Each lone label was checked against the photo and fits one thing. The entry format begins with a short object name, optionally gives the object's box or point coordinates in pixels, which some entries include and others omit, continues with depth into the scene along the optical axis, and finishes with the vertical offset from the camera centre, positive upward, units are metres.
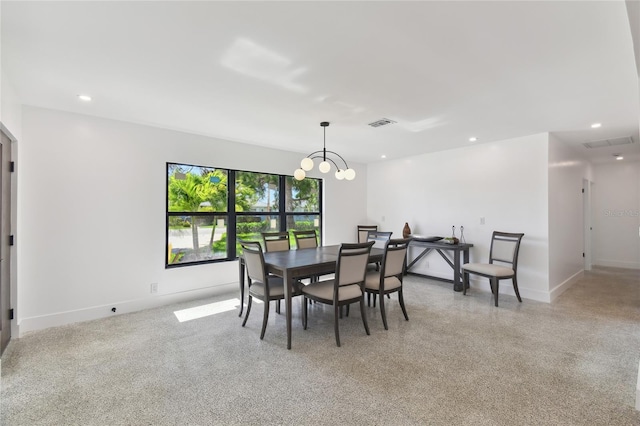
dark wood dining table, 2.82 -0.51
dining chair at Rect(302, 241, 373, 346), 2.87 -0.72
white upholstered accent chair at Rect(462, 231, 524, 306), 4.02 -0.74
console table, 4.73 -0.66
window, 4.22 +0.08
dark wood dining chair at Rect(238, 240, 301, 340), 2.99 -0.73
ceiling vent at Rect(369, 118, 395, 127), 3.62 +1.16
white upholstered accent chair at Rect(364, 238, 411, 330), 3.23 -0.71
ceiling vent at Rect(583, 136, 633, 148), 4.43 +1.14
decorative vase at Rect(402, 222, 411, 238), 5.59 -0.32
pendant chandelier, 3.51 +0.57
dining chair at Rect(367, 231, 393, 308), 4.39 -0.38
